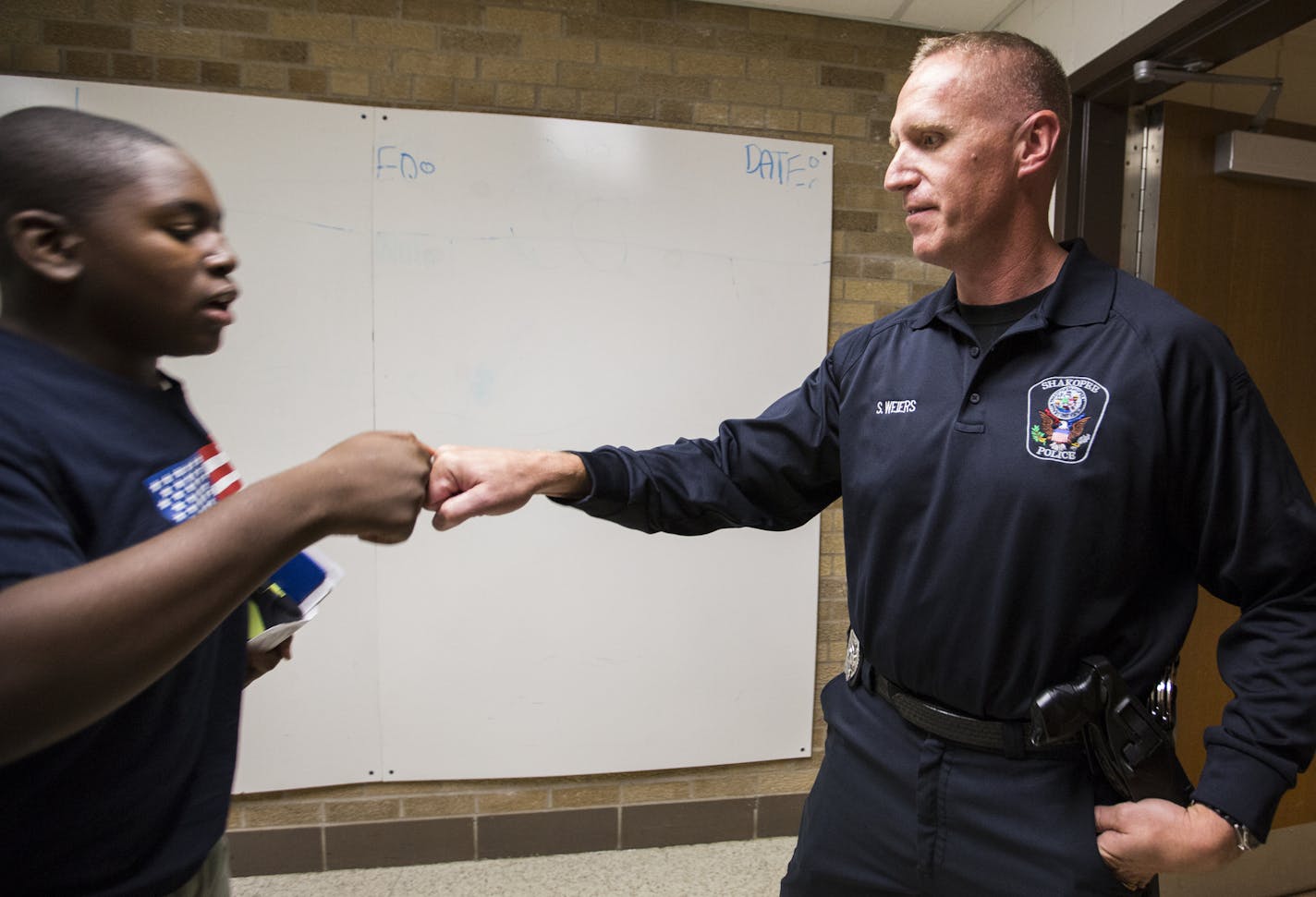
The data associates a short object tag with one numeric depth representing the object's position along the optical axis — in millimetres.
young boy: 597
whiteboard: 2301
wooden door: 2221
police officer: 1064
